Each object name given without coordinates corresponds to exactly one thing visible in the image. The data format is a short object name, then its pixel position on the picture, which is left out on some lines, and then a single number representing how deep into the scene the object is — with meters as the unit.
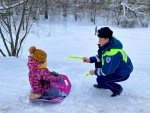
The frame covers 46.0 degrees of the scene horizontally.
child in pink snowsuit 2.10
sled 2.11
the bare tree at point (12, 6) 4.23
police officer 2.09
